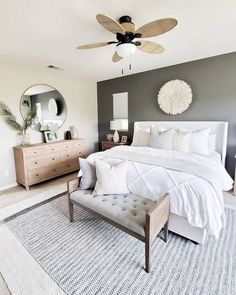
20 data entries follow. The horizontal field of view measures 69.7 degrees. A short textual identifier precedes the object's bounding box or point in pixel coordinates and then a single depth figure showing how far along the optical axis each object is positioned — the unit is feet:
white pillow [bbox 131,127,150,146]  12.30
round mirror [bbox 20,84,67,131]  12.03
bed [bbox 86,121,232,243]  5.76
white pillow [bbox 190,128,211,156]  9.78
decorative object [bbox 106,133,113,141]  15.97
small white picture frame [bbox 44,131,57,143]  12.97
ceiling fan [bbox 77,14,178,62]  5.22
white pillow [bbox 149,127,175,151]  10.54
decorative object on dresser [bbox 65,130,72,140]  14.43
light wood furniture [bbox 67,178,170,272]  4.87
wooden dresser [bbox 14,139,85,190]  10.96
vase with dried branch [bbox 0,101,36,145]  10.93
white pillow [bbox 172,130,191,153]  10.08
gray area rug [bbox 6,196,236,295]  4.71
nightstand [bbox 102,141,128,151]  14.89
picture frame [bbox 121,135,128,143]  15.43
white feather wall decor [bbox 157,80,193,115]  11.88
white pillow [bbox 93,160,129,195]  6.82
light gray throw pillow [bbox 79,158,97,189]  7.41
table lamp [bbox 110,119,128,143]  14.63
